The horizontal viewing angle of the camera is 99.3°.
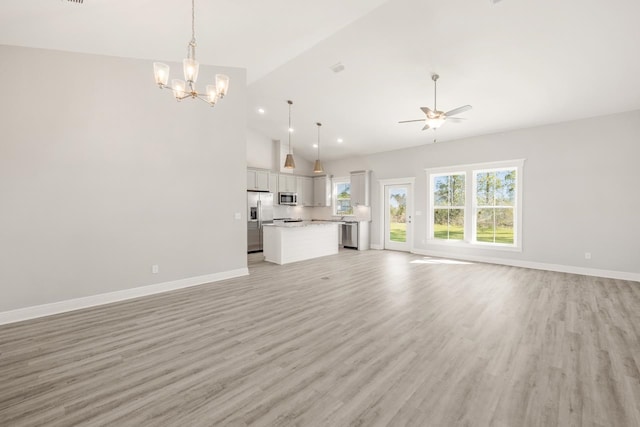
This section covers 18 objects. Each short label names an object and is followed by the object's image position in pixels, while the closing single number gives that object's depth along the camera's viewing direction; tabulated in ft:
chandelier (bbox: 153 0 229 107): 8.14
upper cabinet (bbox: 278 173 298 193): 29.22
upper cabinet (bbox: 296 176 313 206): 31.35
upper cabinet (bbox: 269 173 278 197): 28.37
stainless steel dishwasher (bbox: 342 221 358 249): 27.55
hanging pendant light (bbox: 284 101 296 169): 20.15
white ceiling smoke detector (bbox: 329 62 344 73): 15.67
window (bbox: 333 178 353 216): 30.83
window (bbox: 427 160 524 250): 19.93
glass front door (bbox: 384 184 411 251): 25.81
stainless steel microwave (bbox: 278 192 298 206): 29.09
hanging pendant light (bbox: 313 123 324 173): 21.78
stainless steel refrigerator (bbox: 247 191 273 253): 25.84
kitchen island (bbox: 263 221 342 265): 20.54
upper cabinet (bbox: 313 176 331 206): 31.50
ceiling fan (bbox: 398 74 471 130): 13.38
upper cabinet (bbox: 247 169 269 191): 26.25
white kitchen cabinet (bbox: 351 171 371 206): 27.94
